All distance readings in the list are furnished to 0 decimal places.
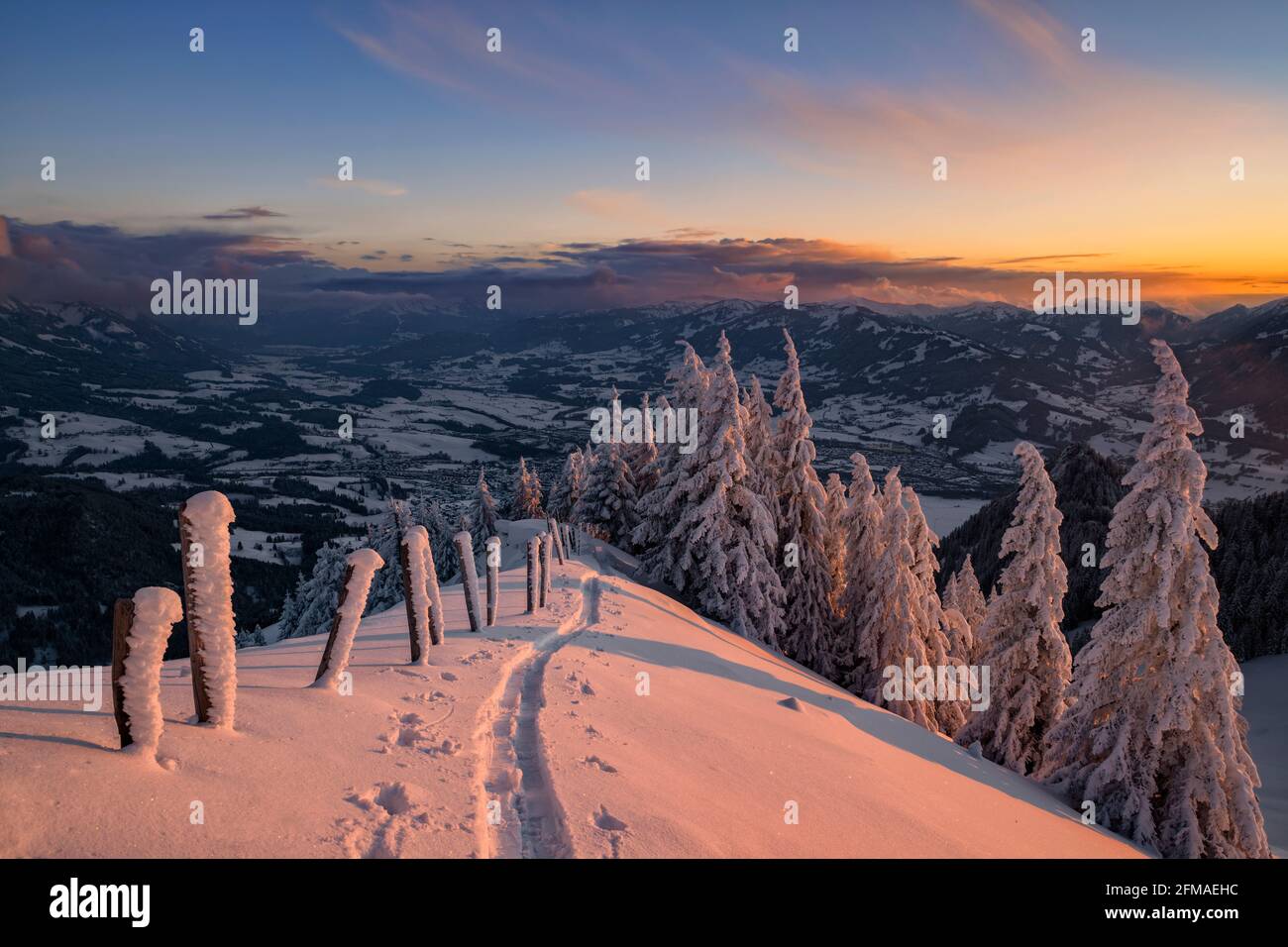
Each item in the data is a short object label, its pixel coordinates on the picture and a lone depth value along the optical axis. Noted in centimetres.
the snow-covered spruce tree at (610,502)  4403
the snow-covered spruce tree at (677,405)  3350
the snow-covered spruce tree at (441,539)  5197
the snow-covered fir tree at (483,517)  5097
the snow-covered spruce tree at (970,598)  3578
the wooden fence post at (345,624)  896
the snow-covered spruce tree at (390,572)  4962
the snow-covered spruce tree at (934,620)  2842
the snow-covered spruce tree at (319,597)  4912
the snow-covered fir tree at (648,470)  4600
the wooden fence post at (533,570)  1875
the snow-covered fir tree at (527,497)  6088
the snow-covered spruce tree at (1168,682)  1543
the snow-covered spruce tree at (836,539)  3297
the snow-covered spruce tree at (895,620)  2664
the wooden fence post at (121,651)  587
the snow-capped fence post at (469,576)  1500
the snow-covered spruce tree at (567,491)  5356
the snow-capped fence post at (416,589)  1134
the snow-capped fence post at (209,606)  673
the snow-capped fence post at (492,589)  1638
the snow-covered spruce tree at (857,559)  2970
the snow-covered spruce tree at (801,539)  3033
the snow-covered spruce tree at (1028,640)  2127
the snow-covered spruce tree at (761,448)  3169
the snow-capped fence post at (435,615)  1288
